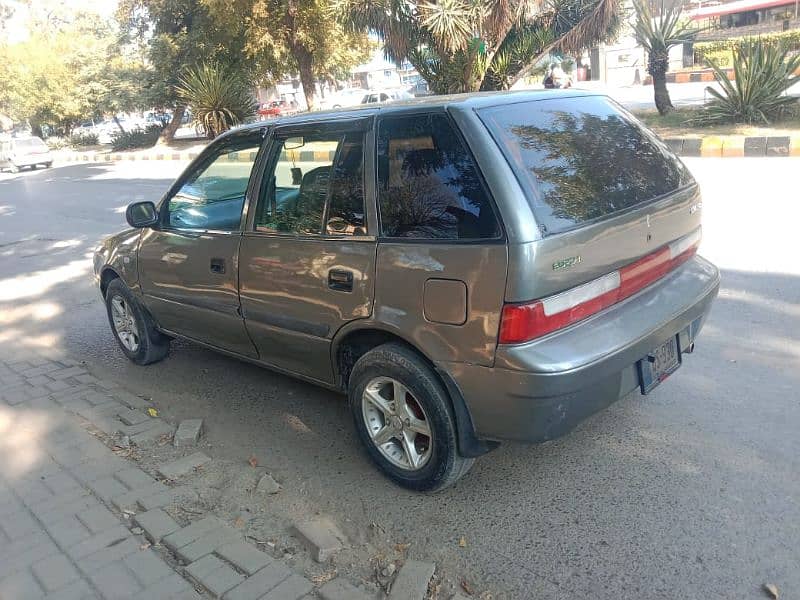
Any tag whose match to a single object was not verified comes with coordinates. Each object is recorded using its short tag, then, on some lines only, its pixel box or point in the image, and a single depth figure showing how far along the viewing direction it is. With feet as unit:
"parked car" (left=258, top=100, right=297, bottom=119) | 103.68
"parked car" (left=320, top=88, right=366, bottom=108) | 122.21
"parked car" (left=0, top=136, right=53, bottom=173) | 88.12
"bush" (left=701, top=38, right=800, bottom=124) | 43.47
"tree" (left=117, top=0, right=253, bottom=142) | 83.41
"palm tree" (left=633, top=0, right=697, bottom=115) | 48.08
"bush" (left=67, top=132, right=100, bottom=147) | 124.09
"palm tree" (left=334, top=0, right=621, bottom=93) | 48.52
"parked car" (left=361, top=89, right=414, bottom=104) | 109.77
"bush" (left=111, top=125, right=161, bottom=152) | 103.14
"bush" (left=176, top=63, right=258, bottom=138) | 73.05
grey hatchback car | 8.84
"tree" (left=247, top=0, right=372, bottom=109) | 68.95
